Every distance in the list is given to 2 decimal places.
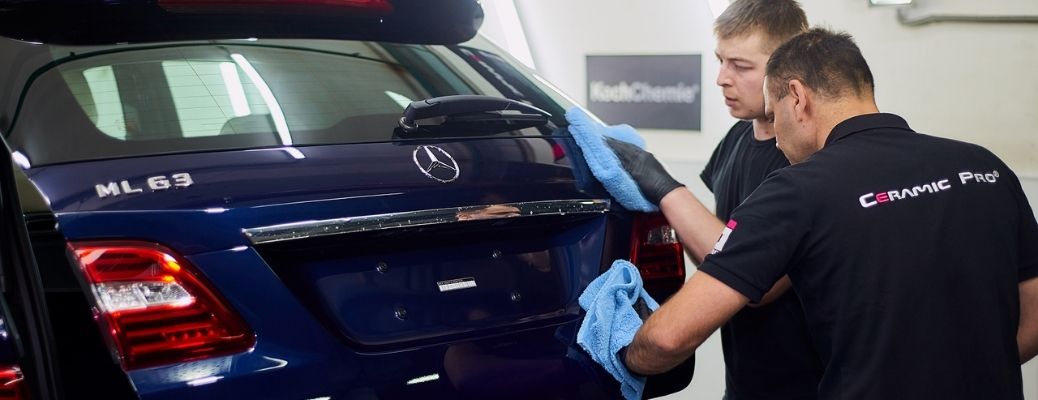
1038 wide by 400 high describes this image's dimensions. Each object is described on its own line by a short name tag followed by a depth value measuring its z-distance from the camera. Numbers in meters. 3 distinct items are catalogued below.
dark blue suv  1.48
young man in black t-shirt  2.12
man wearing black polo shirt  1.61
